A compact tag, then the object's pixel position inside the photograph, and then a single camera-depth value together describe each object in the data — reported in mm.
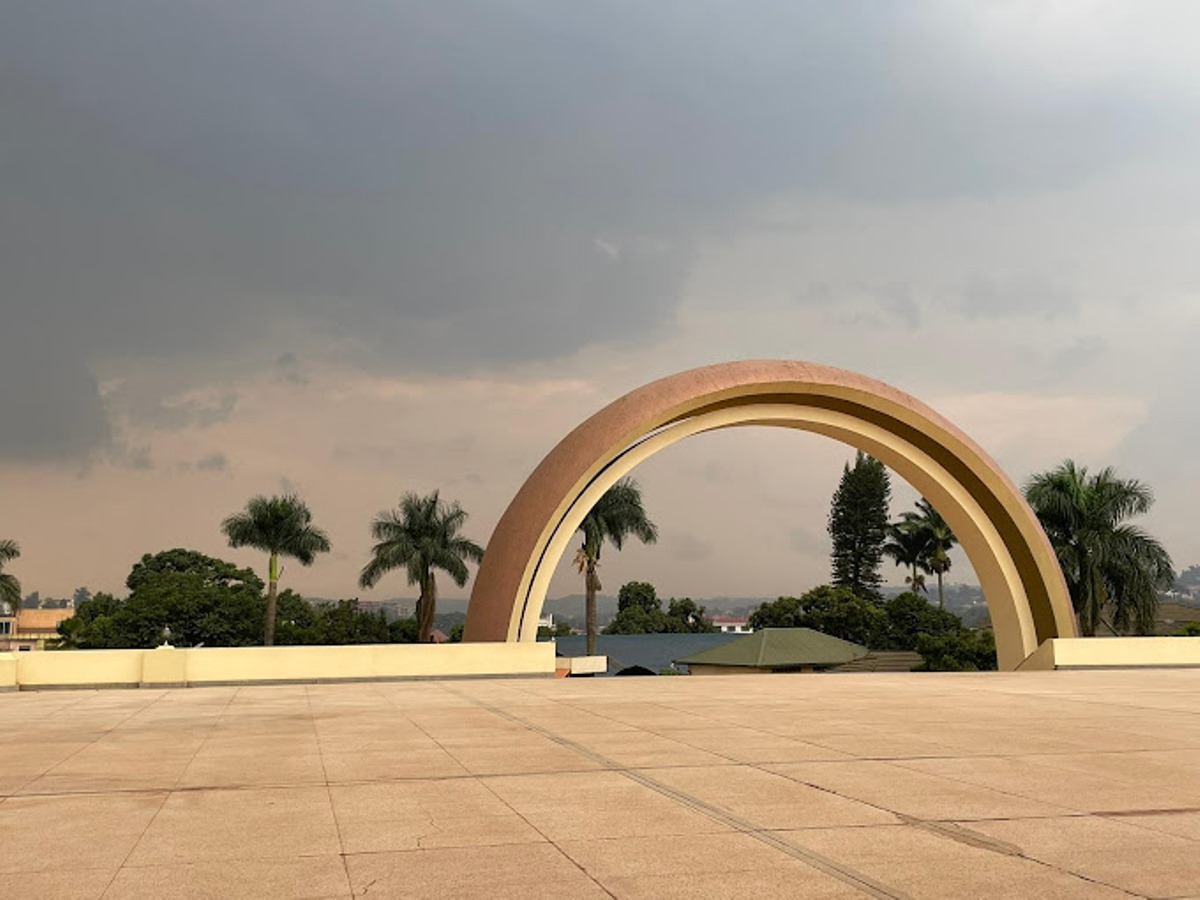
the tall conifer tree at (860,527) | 82812
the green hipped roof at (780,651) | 37719
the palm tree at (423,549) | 47656
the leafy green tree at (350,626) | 56034
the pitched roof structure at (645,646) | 60484
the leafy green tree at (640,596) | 91500
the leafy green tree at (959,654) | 45688
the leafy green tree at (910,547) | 73312
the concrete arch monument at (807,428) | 23641
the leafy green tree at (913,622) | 66562
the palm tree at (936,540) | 70625
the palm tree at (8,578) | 60188
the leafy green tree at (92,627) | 58428
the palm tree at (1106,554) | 41750
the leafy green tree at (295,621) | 57031
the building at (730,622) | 155550
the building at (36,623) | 132500
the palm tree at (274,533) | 51688
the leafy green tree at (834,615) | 67500
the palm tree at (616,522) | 45219
